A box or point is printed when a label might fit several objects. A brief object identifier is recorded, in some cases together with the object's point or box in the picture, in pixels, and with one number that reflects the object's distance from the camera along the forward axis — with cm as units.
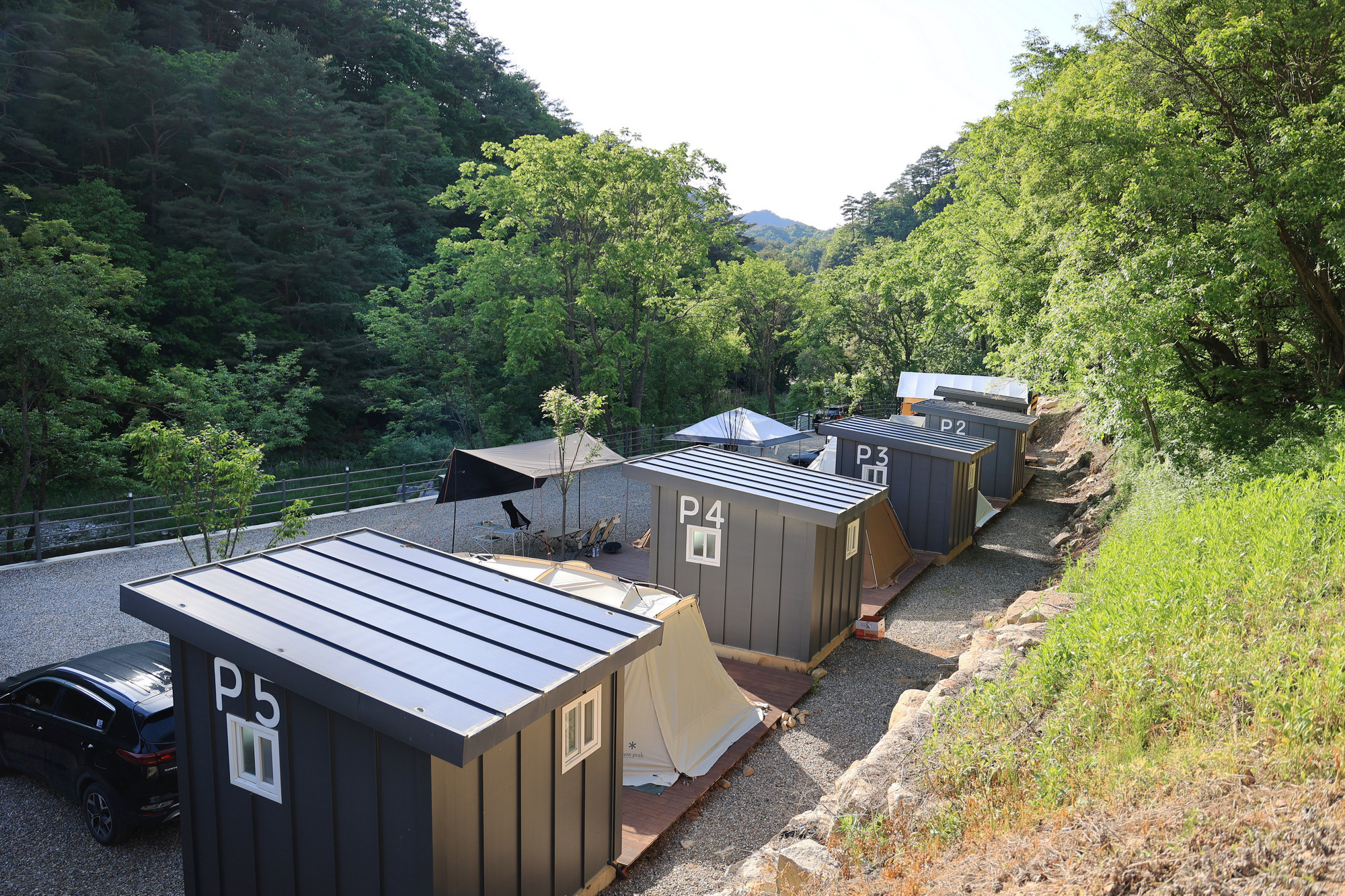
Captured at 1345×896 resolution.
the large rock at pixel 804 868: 446
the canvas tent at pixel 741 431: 1827
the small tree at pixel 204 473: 935
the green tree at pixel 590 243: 2448
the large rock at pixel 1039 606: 846
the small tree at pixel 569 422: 1450
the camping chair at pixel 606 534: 1461
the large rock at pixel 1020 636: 730
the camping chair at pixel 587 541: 1443
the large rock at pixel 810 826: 508
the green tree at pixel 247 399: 1809
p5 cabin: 416
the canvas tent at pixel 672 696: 711
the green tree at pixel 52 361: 1383
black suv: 586
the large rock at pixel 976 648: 778
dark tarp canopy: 1363
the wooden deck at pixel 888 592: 1170
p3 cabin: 1455
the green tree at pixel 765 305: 3806
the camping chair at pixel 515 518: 1507
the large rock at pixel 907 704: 699
